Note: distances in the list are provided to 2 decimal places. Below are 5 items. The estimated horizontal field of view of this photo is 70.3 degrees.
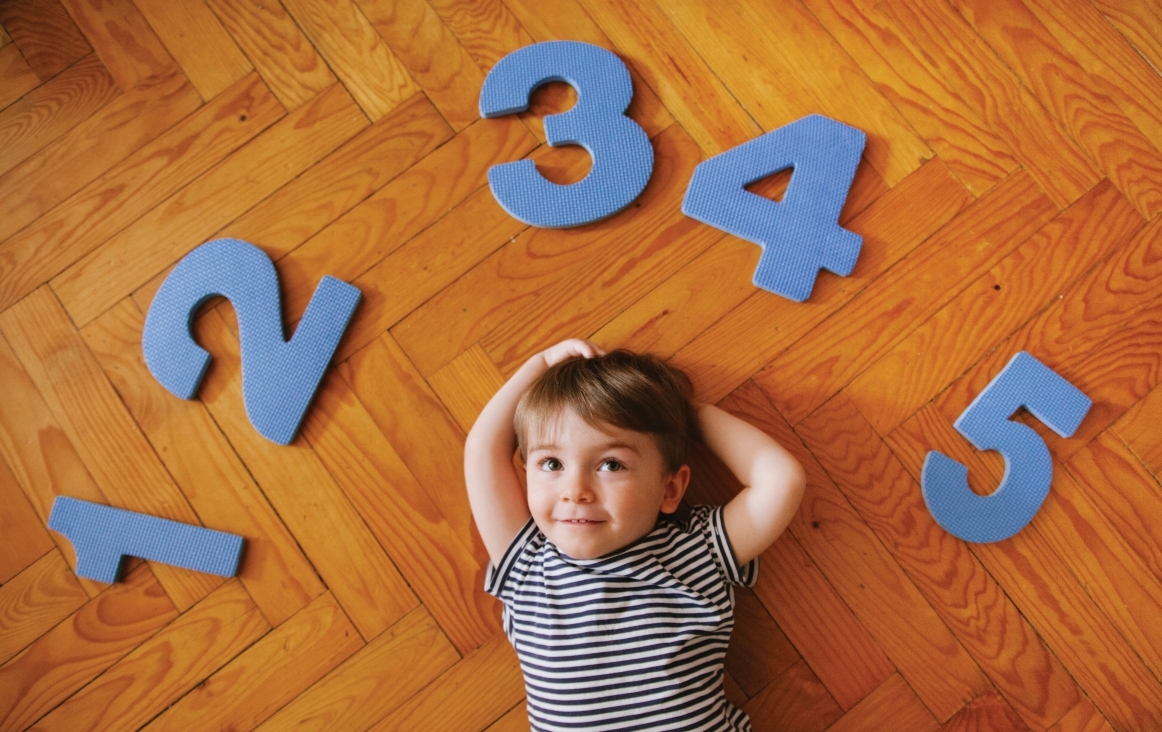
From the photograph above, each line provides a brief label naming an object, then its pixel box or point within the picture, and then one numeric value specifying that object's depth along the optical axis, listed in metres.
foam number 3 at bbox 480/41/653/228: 1.01
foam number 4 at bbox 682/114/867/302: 0.98
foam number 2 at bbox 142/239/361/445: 0.99
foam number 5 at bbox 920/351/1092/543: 0.93
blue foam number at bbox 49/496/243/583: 0.97
